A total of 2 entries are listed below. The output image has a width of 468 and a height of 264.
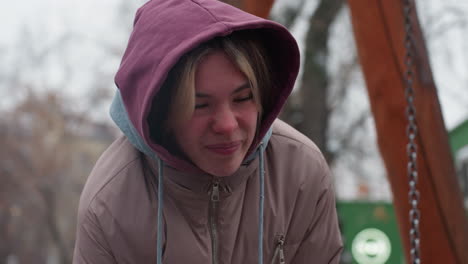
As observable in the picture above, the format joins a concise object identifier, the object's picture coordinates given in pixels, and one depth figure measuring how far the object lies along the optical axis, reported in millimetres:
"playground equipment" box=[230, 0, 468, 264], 3281
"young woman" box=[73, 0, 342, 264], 1889
